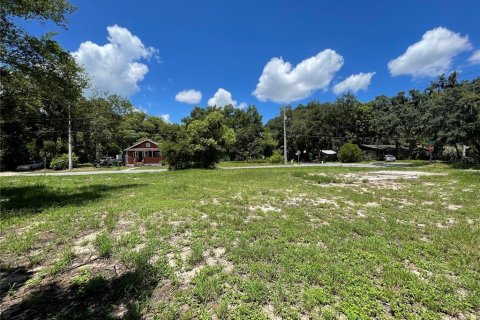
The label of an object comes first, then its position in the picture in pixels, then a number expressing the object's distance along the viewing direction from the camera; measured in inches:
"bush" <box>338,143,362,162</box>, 1408.7
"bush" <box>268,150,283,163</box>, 1449.3
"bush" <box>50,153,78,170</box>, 1068.5
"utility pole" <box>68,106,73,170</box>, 1015.6
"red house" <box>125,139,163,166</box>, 1419.8
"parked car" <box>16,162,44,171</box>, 1069.1
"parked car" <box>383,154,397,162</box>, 1514.5
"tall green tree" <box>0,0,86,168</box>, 271.1
